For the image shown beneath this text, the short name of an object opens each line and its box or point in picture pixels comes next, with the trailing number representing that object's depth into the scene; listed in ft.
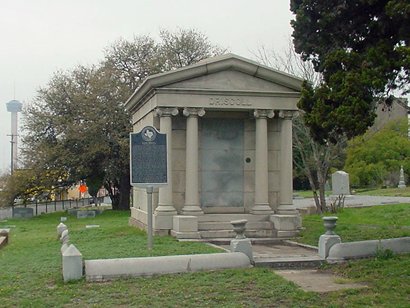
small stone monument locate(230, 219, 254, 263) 35.58
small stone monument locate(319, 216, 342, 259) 37.52
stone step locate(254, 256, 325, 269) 36.14
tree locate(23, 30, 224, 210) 116.16
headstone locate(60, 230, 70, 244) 39.66
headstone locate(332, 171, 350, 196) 142.00
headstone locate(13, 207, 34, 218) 122.42
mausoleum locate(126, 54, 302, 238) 53.21
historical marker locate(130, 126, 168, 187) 43.80
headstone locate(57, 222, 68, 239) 55.63
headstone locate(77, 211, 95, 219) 111.34
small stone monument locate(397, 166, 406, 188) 186.80
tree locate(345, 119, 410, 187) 161.07
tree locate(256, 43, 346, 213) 91.81
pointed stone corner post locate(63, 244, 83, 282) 31.42
